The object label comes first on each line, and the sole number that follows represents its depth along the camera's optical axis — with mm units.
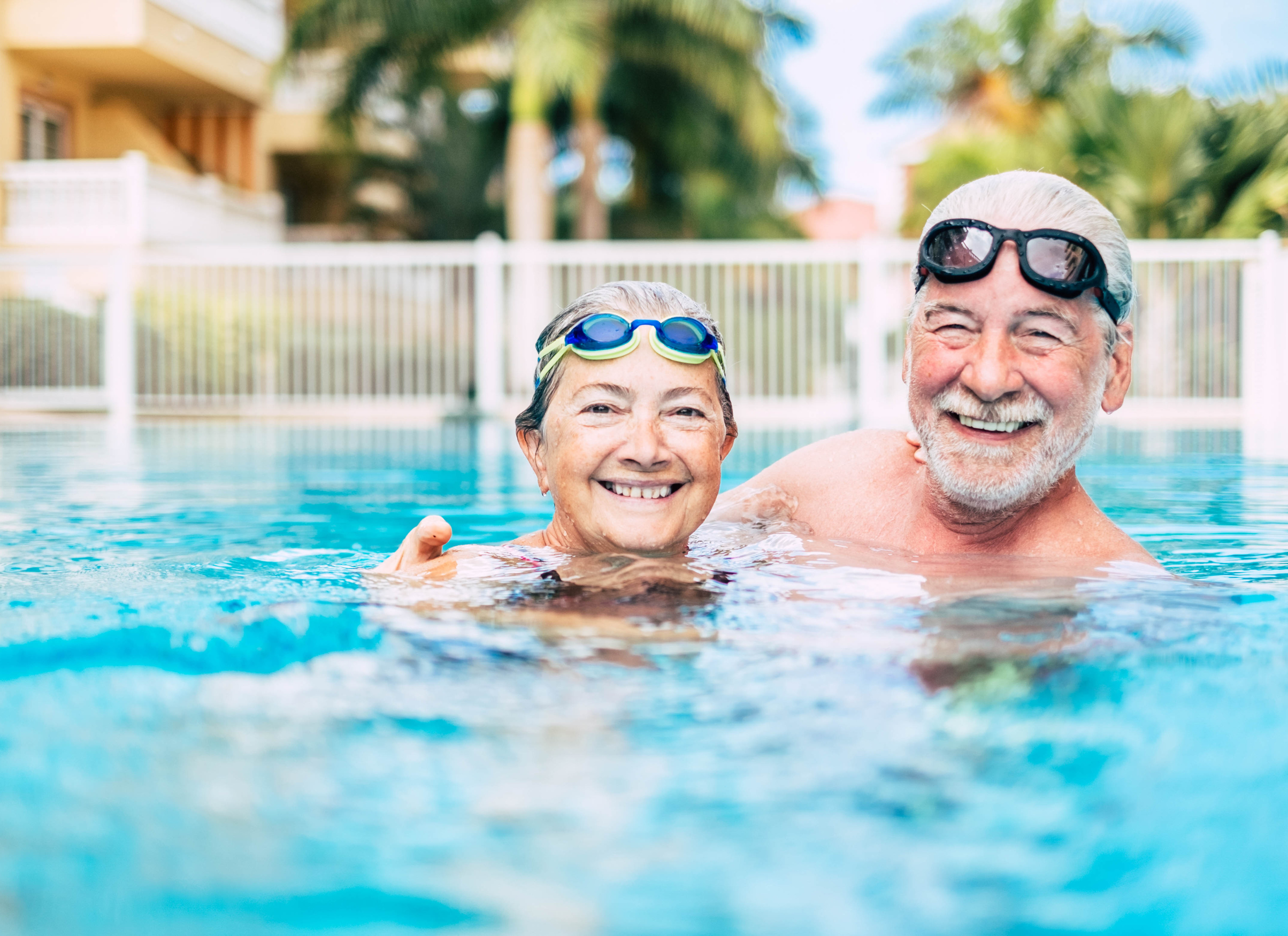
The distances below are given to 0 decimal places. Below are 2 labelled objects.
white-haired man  2635
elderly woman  2666
